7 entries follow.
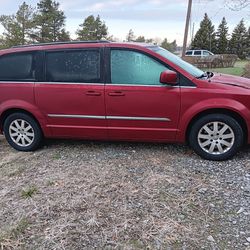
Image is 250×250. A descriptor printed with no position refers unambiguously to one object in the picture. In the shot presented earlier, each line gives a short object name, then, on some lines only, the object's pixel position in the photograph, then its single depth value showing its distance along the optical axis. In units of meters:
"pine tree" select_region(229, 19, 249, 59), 35.65
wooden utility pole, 15.20
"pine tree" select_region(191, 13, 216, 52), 36.13
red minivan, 3.30
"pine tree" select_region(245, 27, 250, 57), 34.90
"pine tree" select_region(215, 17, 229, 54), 36.38
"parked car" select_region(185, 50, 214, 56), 24.54
